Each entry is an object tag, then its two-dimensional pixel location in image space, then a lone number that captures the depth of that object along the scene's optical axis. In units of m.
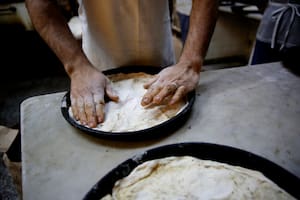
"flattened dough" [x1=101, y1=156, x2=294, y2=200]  0.54
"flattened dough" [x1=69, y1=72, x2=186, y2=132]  0.76
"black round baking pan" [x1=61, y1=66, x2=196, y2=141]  0.69
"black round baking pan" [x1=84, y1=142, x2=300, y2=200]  0.54
